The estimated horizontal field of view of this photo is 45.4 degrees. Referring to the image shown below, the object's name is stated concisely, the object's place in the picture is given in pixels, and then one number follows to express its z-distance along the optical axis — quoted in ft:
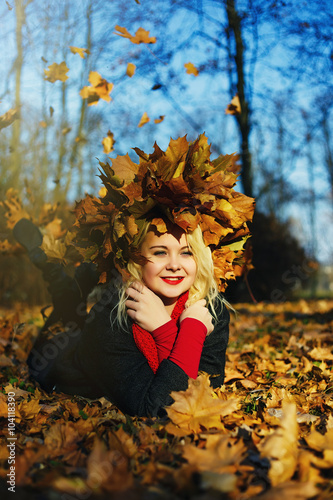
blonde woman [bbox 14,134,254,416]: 6.73
